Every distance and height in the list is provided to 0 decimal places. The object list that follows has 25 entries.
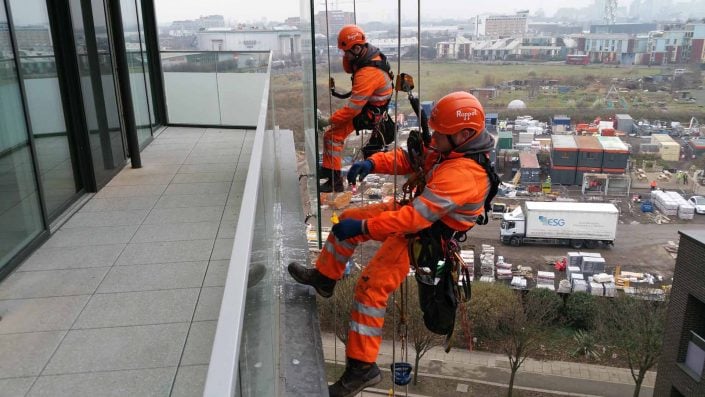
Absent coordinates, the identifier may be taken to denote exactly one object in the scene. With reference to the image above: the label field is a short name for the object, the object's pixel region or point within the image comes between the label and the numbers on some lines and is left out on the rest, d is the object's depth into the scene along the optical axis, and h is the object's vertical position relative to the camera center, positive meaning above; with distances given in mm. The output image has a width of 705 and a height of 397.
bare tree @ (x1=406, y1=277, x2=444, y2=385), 23667 -12243
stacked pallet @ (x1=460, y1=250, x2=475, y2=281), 39188 -16208
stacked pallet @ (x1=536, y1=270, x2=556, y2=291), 36897 -15991
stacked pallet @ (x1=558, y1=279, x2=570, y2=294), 36312 -15834
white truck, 42344 -14728
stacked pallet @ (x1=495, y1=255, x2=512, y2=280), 38844 -16078
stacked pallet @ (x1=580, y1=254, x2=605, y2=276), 38719 -15697
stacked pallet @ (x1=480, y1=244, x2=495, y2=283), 38562 -15913
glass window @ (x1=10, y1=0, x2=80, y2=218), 5414 -691
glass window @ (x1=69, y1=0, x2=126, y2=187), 6637 -680
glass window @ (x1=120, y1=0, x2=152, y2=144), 8609 -586
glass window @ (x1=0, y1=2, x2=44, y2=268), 4867 -1163
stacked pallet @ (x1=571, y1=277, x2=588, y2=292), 35000 -15215
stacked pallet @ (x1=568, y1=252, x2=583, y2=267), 39969 -15689
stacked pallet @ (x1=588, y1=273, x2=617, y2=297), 34559 -15275
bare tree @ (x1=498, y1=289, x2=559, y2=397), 24950 -13162
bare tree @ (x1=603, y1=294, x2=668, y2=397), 23891 -12881
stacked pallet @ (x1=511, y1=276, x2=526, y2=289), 36656 -15902
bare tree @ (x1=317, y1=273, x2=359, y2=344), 18312 -10074
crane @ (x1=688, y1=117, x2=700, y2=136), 52250 -9446
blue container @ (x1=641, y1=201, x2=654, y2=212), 48156 -14772
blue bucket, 4465 -2557
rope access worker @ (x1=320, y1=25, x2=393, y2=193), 5156 -514
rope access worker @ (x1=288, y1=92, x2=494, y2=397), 3256 -1066
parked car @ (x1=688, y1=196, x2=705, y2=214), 45906 -13889
